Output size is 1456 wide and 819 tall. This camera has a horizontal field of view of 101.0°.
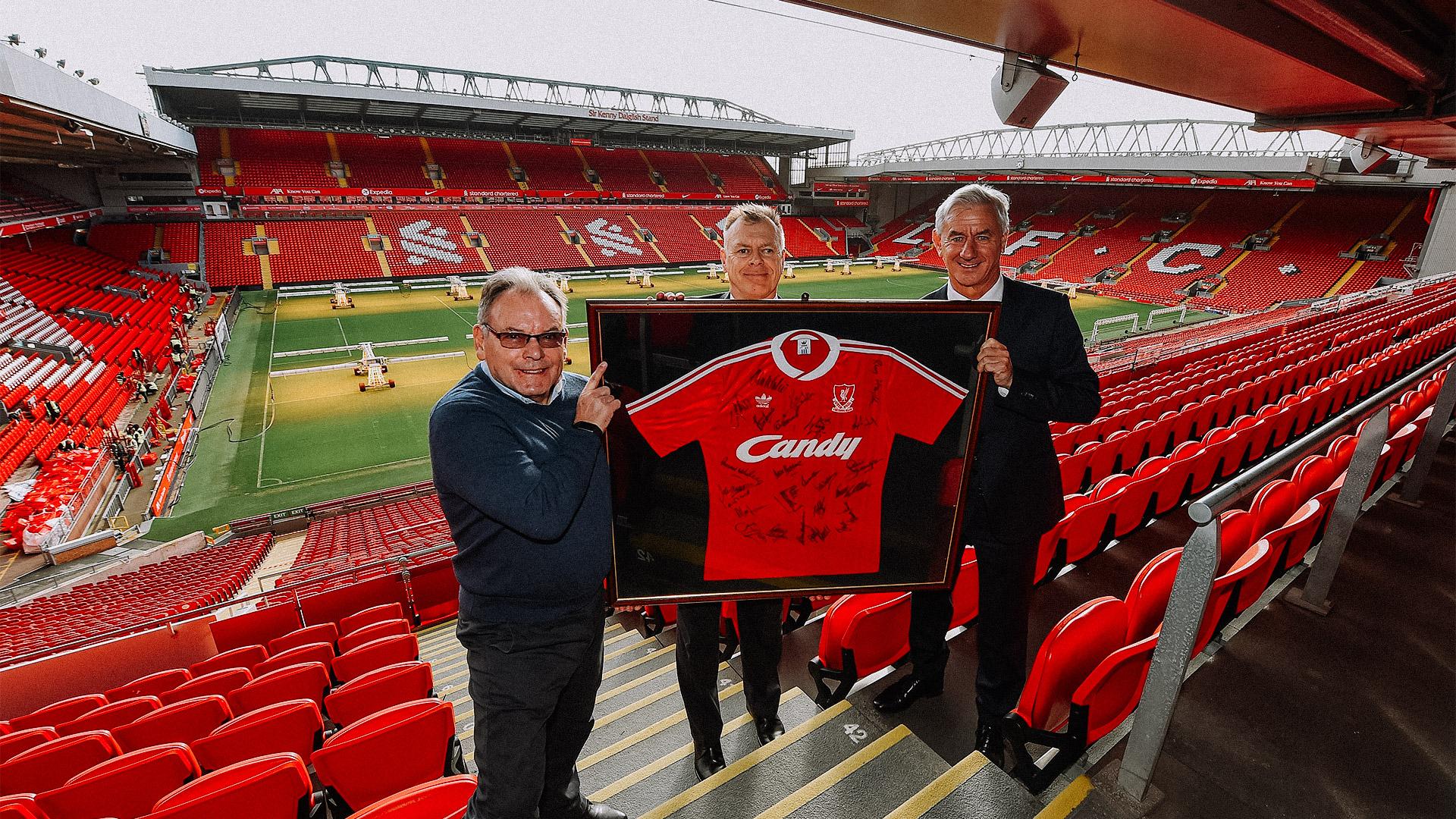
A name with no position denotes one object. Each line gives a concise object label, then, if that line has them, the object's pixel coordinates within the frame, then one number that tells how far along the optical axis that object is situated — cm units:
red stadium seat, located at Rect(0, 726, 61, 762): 296
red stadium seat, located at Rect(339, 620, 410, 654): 409
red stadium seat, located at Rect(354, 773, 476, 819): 179
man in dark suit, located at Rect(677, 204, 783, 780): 233
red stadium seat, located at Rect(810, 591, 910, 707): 251
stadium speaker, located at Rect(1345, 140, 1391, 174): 732
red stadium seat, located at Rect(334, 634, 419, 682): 351
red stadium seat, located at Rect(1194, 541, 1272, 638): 209
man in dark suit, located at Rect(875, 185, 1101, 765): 230
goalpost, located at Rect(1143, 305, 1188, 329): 2456
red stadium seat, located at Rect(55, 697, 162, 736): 321
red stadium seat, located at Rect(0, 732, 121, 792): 257
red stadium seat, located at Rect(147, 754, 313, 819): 181
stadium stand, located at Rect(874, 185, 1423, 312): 2780
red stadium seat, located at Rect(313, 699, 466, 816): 215
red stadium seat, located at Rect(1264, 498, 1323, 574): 255
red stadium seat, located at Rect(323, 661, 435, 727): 276
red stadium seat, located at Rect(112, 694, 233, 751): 285
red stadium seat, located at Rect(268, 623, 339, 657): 441
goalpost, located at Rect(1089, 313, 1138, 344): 1945
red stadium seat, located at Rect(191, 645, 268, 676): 415
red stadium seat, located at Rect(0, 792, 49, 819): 203
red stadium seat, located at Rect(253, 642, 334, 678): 367
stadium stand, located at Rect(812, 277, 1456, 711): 266
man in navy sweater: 179
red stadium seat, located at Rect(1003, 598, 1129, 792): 197
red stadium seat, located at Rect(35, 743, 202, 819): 219
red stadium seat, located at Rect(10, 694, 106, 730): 361
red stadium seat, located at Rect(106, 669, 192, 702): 394
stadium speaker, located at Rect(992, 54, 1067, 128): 390
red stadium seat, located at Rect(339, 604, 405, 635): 475
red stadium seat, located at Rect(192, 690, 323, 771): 244
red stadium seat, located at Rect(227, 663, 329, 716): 308
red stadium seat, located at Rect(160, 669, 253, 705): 351
